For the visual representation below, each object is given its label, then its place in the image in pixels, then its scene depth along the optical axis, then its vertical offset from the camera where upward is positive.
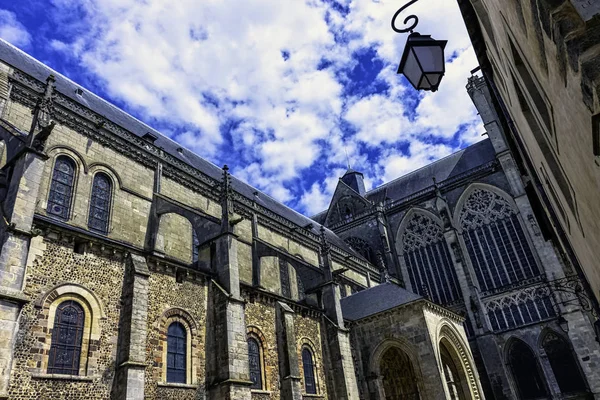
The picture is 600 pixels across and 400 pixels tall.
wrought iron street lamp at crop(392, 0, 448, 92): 4.24 +3.24
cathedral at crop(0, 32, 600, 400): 8.27 +3.86
